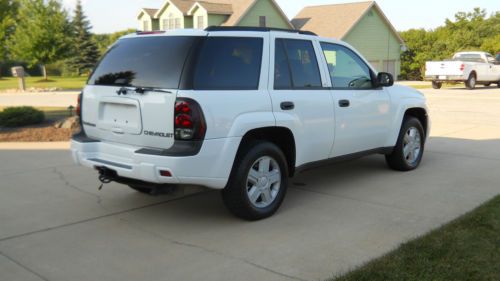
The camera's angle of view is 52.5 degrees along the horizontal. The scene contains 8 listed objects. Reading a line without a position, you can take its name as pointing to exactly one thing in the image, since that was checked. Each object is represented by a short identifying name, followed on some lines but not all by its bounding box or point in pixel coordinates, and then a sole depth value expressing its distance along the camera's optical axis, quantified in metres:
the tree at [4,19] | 28.53
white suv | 4.48
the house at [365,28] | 40.41
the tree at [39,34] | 35.22
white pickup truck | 25.73
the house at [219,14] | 38.44
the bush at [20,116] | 11.27
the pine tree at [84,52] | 54.81
